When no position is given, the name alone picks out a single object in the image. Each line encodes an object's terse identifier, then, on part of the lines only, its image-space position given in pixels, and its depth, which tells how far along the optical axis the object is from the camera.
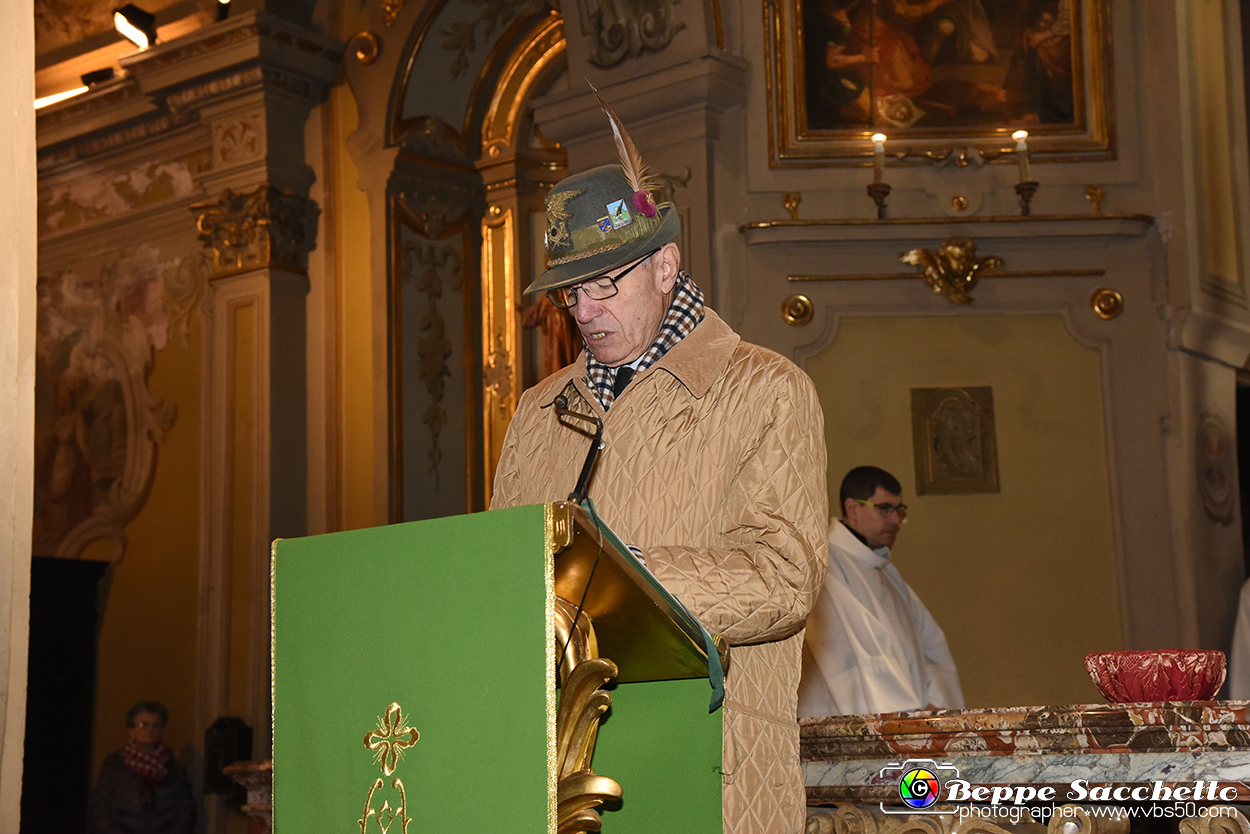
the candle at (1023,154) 5.71
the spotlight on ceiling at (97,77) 9.56
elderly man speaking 2.01
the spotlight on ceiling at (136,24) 9.05
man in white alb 5.18
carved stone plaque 5.87
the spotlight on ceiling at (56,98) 9.62
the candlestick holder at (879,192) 5.76
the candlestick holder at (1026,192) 5.75
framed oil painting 6.08
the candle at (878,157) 5.77
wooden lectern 1.51
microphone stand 1.74
